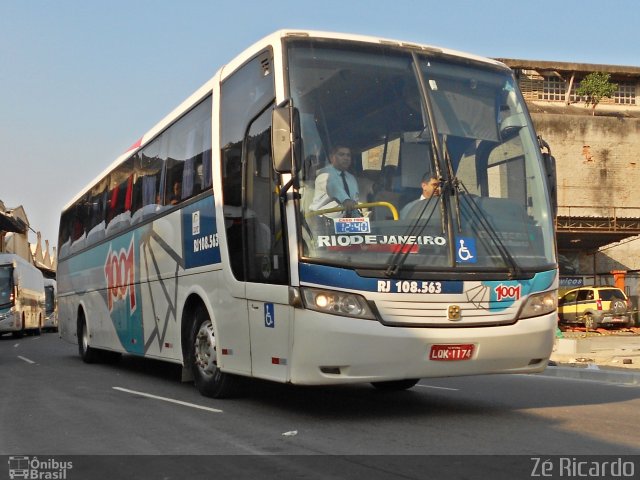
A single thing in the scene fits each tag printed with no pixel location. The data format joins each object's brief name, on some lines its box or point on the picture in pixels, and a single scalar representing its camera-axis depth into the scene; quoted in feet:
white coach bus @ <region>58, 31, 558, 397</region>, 23.98
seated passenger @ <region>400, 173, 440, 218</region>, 24.75
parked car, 101.40
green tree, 144.87
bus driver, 24.51
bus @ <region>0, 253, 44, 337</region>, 118.11
